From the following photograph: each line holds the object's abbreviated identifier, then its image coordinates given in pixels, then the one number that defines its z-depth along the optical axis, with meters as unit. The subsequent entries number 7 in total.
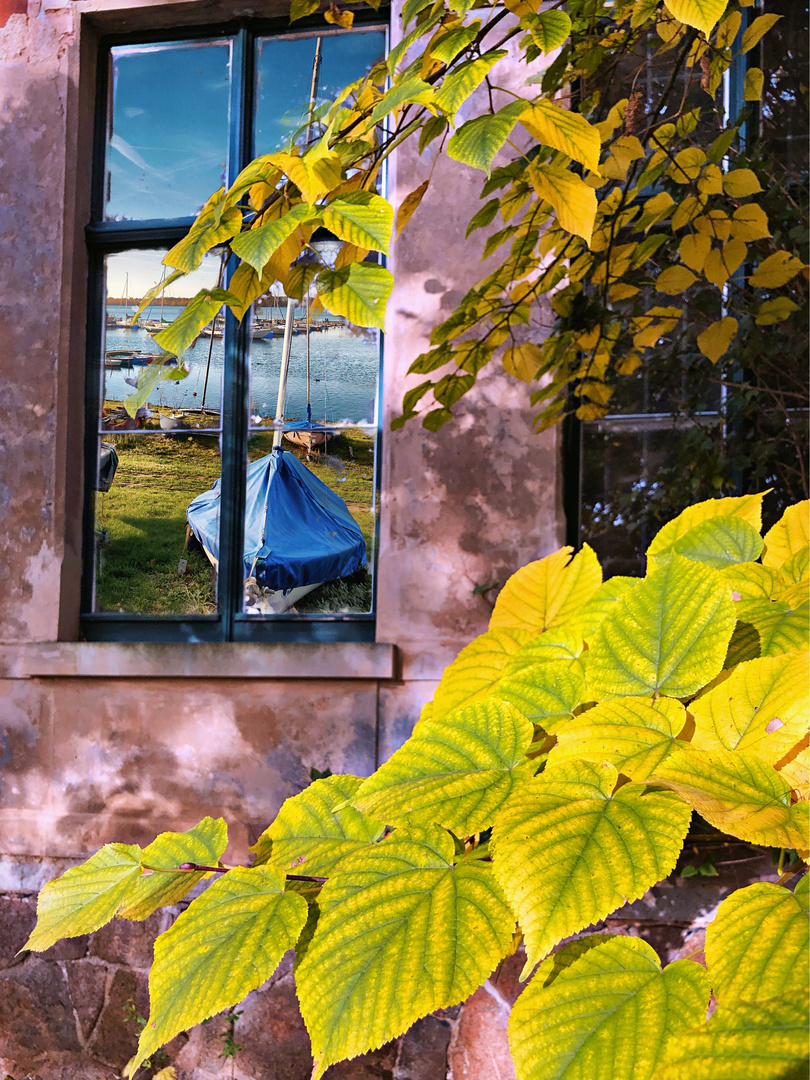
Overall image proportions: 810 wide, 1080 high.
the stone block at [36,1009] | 3.19
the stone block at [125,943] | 3.12
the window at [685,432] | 3.01
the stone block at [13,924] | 3.24
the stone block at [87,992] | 3.16
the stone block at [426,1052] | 2.81
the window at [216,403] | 3.51
